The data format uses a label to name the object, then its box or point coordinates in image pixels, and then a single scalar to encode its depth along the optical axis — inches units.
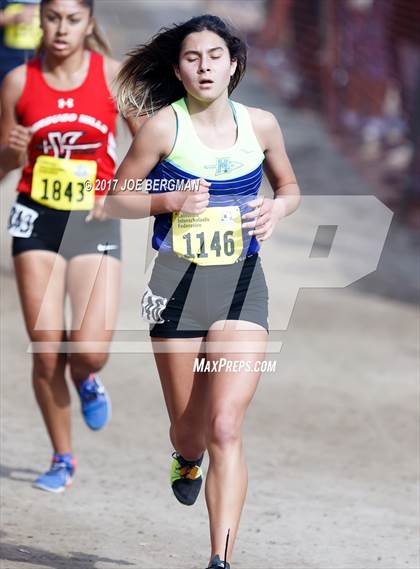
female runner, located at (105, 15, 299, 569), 339.9
